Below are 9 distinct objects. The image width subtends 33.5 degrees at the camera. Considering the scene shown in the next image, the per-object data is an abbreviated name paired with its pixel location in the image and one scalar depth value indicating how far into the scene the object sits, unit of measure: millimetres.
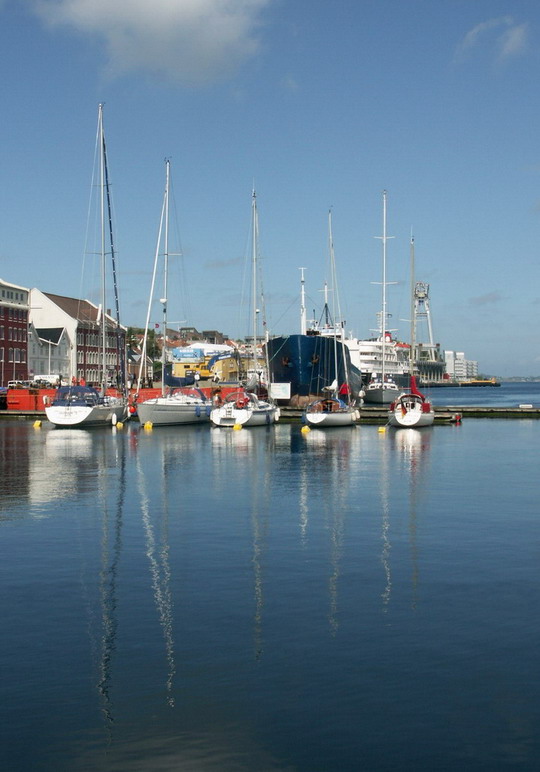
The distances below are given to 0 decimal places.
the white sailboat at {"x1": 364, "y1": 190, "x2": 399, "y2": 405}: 126000
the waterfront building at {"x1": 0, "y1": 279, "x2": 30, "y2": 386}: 138875
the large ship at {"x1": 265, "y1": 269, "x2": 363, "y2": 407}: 108625
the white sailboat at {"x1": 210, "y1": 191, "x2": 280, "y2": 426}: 77188
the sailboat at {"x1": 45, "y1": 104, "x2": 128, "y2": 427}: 75000
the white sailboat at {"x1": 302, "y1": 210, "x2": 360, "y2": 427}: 77812
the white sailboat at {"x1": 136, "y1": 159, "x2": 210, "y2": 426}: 77938
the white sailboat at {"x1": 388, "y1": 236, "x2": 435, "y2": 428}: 78062
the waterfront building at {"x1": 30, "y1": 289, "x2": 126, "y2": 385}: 164200
